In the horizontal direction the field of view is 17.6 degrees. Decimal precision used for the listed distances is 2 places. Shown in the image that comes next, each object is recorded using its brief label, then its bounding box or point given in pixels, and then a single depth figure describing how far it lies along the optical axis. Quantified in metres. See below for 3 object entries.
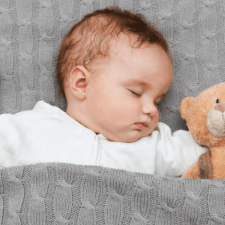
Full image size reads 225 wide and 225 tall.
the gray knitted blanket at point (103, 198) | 0.77
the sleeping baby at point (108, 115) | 0.84
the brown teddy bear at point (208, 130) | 0.83
